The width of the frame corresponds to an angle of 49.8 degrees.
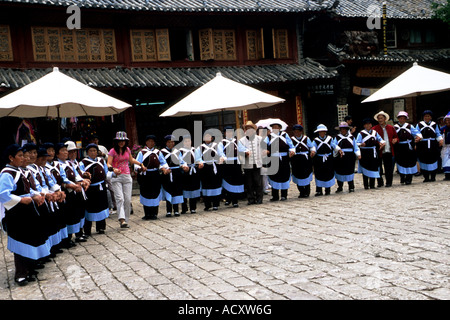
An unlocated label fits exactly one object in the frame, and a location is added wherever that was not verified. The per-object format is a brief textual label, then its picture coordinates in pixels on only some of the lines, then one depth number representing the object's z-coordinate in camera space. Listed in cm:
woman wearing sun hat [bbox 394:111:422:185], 1260
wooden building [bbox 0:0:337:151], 1552
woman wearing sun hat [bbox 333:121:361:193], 1212
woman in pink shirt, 960
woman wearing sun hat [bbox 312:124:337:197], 1207
